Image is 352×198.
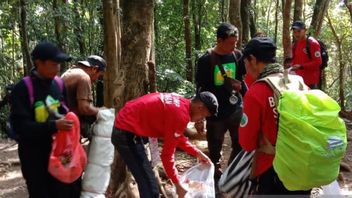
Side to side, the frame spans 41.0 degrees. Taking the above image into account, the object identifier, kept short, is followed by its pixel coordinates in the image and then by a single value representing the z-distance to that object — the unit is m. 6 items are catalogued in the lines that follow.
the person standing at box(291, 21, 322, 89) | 7.21
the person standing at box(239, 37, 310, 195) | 2.83
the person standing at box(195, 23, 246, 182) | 5.12
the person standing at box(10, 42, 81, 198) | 3.50
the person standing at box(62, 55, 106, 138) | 4.44
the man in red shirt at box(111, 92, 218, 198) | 3.75
